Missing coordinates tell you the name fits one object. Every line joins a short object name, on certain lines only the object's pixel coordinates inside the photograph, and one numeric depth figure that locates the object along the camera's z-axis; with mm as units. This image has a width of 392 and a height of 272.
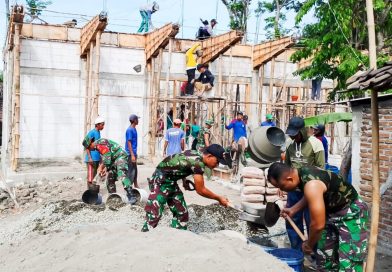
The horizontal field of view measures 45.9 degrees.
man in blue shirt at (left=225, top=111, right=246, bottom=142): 11875
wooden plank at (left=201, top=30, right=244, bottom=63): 13484
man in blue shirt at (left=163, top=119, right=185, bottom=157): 10109
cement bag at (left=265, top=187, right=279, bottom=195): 7911
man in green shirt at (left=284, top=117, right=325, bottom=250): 5609
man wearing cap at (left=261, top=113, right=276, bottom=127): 10656
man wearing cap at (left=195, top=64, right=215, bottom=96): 12992
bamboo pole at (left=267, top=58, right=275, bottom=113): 15819
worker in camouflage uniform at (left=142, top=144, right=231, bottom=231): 5008
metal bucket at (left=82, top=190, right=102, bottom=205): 8148
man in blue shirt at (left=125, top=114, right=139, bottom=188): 9164
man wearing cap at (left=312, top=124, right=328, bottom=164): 7961
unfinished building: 13805
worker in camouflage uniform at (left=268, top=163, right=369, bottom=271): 3914
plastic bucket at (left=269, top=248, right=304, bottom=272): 4340
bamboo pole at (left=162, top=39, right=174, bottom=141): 13980
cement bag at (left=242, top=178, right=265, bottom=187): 7824
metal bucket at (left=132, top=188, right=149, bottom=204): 7838
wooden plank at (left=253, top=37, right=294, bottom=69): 14870
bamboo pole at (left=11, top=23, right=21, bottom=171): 11867
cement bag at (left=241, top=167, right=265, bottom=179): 7809
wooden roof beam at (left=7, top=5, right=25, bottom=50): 11633
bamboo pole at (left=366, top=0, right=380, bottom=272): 4094
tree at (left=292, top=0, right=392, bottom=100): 8781
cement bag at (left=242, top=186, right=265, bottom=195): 7832
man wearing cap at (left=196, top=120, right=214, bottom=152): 11453
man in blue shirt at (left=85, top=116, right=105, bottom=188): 8666
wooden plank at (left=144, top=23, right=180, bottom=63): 13150
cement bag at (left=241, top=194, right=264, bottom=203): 7828
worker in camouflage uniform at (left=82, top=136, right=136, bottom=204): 8133
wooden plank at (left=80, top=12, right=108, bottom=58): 12273
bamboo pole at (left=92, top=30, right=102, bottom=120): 12595
